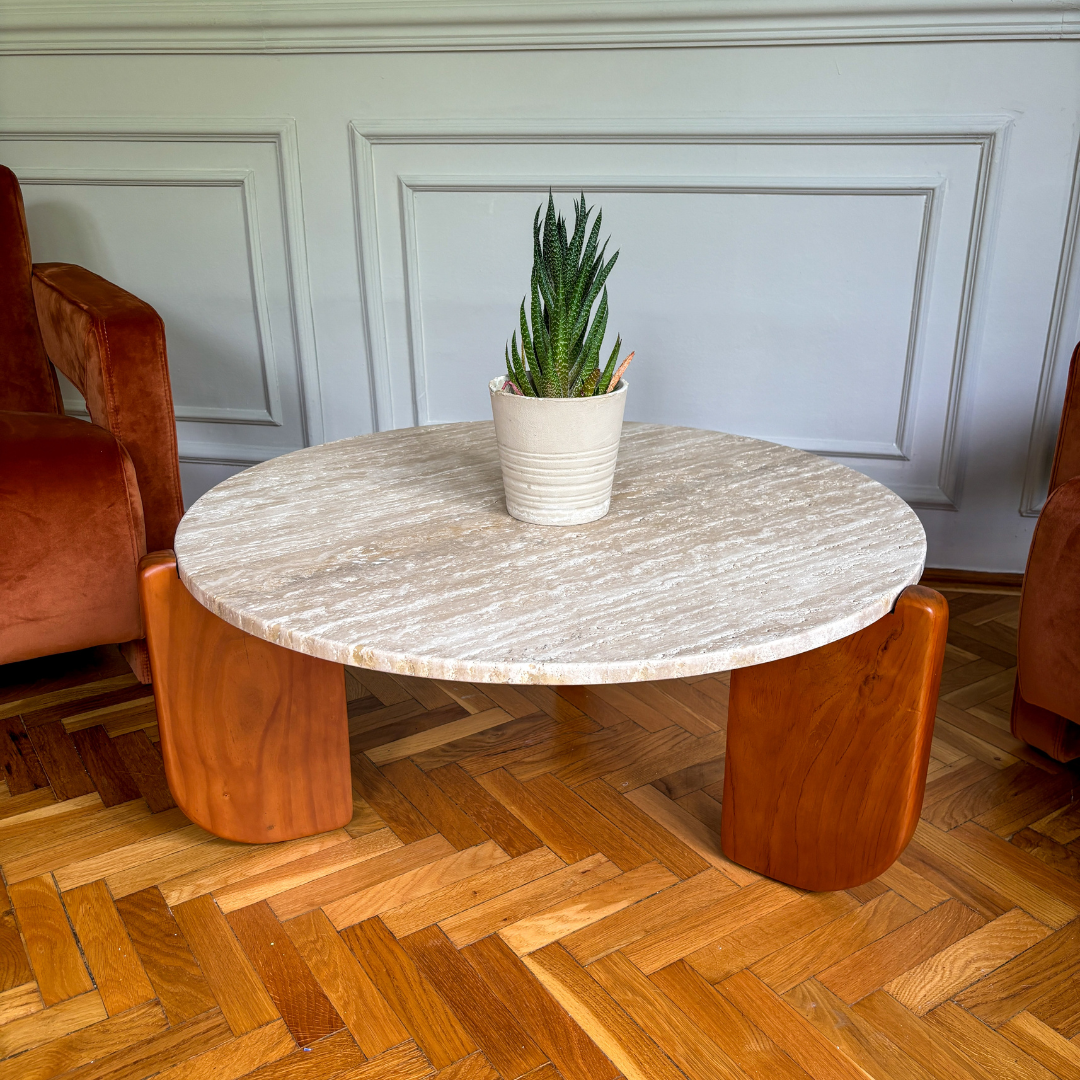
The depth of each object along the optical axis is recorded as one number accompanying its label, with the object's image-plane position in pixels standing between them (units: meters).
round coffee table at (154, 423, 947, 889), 0.81
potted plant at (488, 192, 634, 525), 1.00
